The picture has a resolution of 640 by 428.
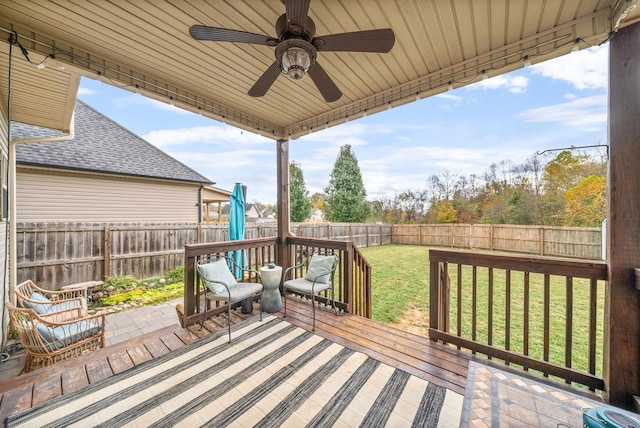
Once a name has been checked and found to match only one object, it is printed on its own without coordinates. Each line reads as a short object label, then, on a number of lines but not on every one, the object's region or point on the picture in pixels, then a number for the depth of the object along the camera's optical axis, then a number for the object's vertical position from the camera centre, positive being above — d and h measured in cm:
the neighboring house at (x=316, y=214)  3606 -2
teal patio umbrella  480 -4
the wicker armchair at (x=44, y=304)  269 -108
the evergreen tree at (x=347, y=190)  1524 +153
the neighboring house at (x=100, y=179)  583 +100
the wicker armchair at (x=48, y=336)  227 -124
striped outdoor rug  170 -146
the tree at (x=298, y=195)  1475 +114
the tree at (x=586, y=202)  775 +39
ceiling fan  165 +126
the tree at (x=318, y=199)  3030 +191
